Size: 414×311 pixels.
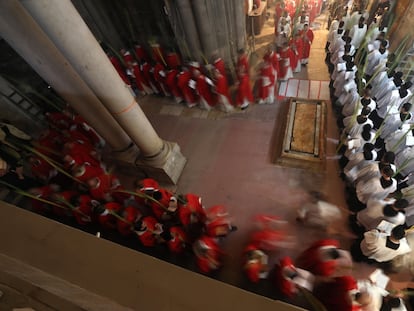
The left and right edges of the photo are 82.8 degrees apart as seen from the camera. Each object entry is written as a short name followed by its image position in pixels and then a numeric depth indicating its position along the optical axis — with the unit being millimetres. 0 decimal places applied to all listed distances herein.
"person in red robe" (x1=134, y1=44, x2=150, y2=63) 7574
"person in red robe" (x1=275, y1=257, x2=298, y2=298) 2992
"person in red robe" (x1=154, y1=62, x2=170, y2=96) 6762
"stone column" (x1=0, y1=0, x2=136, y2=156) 2906
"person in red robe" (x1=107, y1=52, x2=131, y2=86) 7623
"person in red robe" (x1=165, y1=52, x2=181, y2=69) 7086
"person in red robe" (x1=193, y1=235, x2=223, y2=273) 3413
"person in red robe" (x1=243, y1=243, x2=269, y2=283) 3160
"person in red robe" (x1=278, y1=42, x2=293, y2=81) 6434
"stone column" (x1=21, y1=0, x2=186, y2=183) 2598
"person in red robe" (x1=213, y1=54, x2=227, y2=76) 6408
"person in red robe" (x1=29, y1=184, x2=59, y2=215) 4504
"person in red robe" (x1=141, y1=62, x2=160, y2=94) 7145
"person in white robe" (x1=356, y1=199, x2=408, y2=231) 3264
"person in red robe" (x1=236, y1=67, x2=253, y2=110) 5980
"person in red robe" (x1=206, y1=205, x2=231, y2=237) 3902
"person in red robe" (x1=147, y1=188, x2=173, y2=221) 3906
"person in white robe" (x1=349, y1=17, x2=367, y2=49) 6659
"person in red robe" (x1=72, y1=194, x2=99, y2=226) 4262
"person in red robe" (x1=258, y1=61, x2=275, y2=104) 5926
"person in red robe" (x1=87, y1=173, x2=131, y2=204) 4348
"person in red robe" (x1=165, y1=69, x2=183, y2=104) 6609
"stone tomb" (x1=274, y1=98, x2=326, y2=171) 5121
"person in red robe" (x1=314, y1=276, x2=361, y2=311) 2757
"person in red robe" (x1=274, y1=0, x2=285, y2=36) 8714
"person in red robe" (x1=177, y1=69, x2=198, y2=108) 6271
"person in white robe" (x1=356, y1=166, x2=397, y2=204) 3611
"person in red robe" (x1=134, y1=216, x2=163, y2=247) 3783
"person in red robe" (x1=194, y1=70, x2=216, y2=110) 6125
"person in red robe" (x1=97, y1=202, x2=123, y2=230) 3895
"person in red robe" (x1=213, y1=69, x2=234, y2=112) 6059
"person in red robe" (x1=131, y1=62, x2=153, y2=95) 7180
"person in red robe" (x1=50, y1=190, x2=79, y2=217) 4205
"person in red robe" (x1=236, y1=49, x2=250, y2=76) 6149
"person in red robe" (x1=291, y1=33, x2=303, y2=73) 6680
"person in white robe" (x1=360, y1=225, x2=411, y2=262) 3123
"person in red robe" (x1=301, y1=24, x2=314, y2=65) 6852
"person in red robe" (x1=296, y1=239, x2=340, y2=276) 3010
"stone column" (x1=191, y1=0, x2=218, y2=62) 5836
